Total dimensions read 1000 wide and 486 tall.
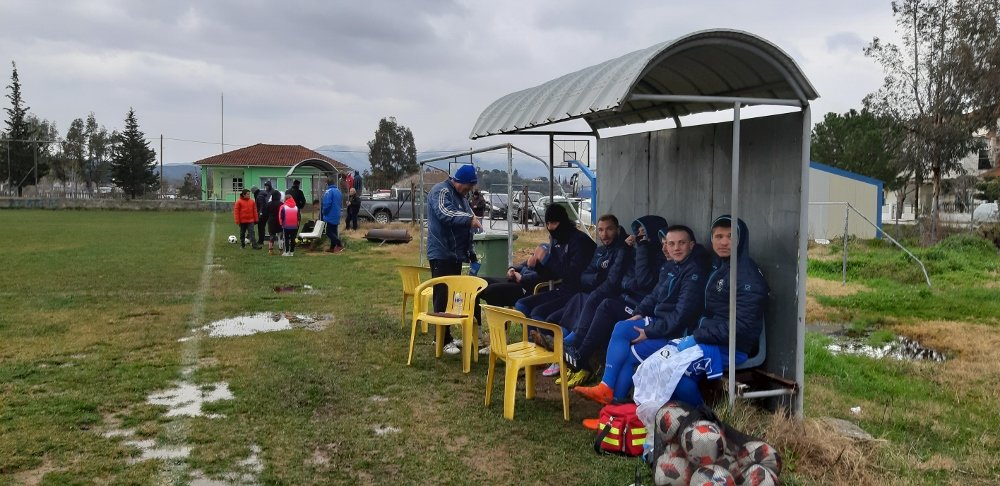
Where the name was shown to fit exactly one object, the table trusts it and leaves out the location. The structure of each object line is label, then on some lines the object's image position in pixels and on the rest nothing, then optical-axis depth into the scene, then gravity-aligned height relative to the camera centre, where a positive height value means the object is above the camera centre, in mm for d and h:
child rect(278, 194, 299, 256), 15602 -237
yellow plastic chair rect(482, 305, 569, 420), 5012 -977
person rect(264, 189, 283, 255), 16516 -235
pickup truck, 30438 -19
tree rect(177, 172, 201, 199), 69500 +1571
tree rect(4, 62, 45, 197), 55906 +3133
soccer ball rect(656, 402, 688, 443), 3832 -1050
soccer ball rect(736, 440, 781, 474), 3631 -1157
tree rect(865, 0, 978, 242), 22641 +3547
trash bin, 10633 -609
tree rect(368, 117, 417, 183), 77625 +5734
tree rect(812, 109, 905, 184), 36750 +3392
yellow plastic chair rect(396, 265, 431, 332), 7711 -693
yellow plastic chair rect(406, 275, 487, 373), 6352 -903
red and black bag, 4328 -1263
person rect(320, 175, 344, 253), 16969 -111
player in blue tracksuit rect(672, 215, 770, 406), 4586 -634
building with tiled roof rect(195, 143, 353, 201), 62156 +2969
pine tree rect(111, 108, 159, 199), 58406 +3232
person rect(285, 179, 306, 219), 17938 +324
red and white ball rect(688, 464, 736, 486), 3520 -1218
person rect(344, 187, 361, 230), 23547 -84
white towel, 4355 -971
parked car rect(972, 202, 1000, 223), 24169 +95
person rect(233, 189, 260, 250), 17609 -119
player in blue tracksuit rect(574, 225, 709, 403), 4883 -699
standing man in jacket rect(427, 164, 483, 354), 6848 -158
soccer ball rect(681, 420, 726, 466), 3670 -1107
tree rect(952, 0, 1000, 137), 21641 +4576
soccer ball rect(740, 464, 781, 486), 3523 -1214
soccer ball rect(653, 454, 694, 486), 3713 -1261
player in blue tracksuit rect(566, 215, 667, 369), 5426 -640
